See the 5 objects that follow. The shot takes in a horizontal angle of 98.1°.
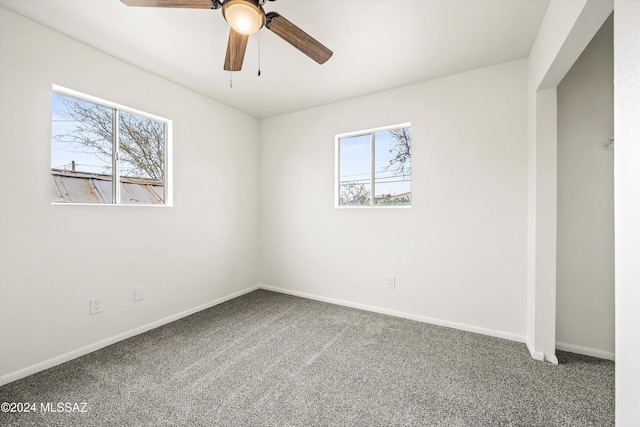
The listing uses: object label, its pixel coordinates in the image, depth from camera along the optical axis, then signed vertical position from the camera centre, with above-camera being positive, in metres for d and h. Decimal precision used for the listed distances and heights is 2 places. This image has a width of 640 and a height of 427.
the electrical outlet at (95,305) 2.31 -0.78
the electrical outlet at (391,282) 3.09 -0.77
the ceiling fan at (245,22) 1.40 +1.05
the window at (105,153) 2.23 +0.55
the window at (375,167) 3.14 +0.56
